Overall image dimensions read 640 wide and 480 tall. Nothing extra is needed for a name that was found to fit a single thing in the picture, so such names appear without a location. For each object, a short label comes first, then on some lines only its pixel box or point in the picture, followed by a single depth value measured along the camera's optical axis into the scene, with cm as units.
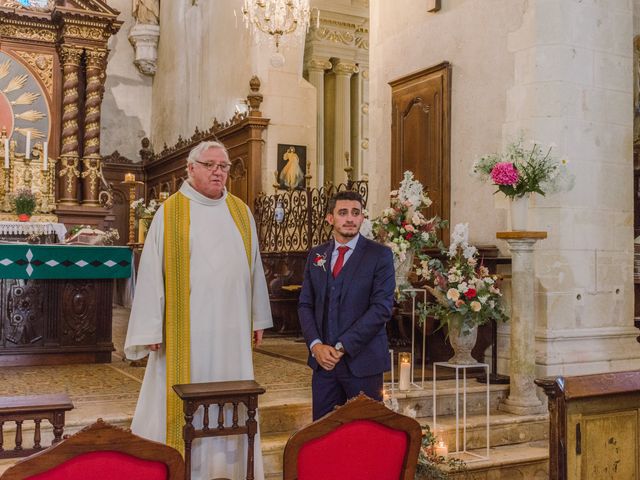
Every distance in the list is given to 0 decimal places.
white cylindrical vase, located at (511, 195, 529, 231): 591
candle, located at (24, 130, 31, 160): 1124
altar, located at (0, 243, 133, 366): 701
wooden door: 732
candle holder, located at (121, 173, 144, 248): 874
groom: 395
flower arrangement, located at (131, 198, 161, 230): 773
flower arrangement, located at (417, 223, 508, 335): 577
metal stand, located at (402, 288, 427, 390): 591
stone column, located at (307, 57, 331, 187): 1356
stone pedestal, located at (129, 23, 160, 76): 1606
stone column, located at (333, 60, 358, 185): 1390
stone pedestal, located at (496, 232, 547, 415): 587
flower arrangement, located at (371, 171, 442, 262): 595
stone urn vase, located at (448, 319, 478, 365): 582
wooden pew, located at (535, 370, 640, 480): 277
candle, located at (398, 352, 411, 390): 568
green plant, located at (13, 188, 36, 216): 1109
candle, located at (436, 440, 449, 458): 504
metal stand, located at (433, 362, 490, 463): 523
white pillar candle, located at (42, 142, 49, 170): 1139
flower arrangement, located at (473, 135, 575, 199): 575
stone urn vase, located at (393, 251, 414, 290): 600
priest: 390
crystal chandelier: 1024
